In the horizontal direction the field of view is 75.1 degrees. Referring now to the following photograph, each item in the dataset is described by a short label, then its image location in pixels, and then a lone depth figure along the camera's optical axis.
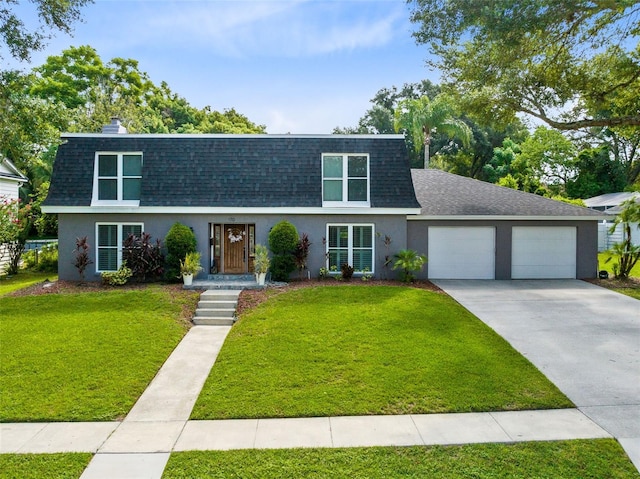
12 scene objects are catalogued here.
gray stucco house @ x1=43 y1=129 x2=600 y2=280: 14.05
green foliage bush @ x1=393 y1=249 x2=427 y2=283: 13.91
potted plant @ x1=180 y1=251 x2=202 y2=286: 12.98
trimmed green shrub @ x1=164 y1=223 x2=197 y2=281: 13.41
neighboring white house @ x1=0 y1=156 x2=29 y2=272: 20.33
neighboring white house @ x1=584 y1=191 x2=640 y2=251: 24.62
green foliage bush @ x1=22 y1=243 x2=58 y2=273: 18.72
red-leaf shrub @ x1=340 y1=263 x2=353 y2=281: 14.00
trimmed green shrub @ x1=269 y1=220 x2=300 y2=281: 13.55
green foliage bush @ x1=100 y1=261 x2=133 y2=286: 13.34
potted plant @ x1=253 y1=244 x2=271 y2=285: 13.12
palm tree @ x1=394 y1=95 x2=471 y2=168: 28.50
